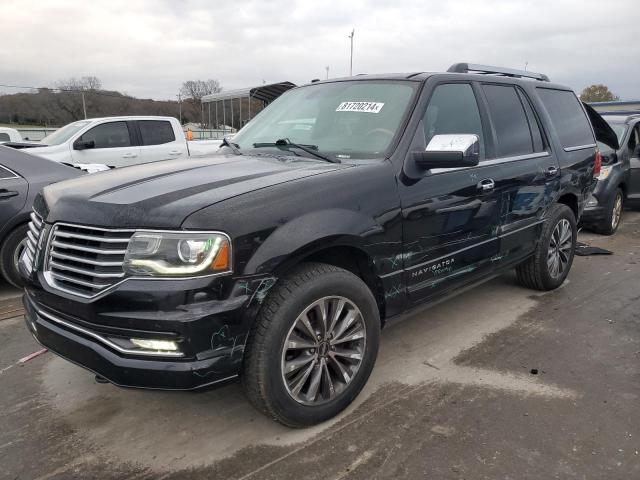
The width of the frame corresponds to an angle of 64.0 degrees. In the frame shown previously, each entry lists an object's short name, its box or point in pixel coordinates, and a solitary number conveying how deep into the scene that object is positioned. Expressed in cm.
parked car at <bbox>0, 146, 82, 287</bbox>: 485
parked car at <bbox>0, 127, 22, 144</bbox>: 1223
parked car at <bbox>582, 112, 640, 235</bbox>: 728
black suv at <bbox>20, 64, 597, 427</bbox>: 217
